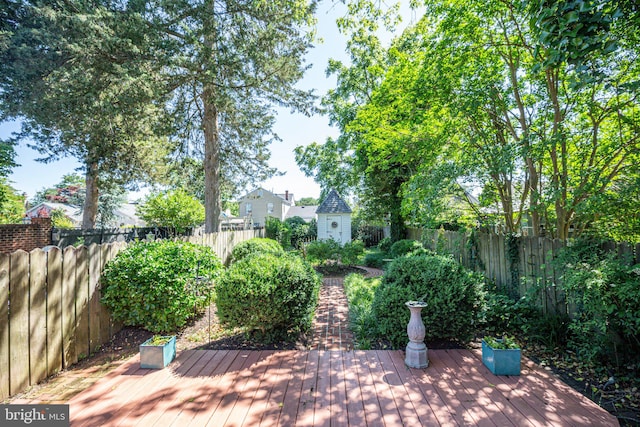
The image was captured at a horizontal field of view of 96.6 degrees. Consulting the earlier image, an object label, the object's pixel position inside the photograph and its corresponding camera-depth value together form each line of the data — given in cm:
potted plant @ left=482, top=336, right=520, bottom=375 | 304
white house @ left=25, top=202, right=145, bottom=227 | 2758
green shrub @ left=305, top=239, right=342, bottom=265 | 978
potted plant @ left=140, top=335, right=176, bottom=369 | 321
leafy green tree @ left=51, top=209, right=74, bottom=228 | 1608
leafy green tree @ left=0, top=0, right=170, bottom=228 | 713
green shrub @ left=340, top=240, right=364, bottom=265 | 979
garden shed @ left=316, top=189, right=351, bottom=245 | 1752
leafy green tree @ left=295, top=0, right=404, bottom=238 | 1316
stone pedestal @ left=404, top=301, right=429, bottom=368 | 321
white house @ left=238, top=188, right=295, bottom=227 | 3253
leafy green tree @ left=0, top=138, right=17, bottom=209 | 1155
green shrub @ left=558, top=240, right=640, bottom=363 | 264
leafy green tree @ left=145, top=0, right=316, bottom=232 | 738
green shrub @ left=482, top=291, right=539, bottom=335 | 419
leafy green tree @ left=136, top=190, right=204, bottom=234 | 1230
